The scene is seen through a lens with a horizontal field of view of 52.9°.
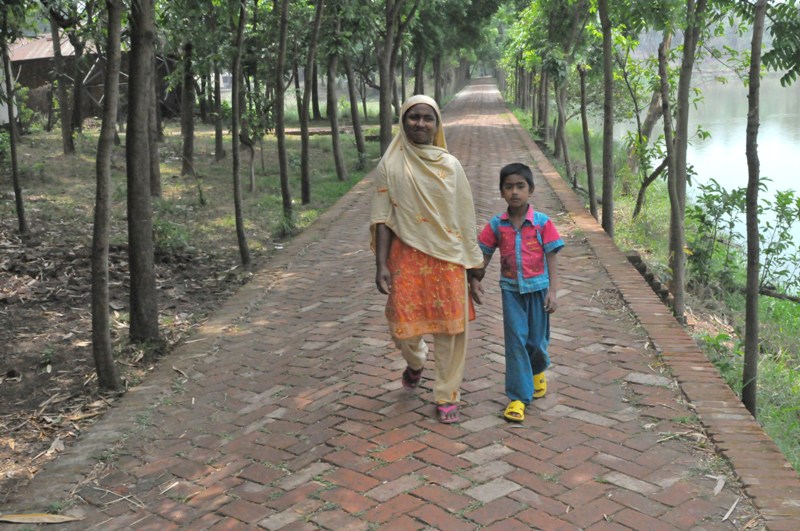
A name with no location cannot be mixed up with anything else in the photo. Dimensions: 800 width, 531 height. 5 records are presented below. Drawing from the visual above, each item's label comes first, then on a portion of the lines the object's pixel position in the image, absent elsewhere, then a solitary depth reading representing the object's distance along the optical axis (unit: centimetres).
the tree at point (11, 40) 684
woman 413
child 418
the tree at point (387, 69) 1366
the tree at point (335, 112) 1414
